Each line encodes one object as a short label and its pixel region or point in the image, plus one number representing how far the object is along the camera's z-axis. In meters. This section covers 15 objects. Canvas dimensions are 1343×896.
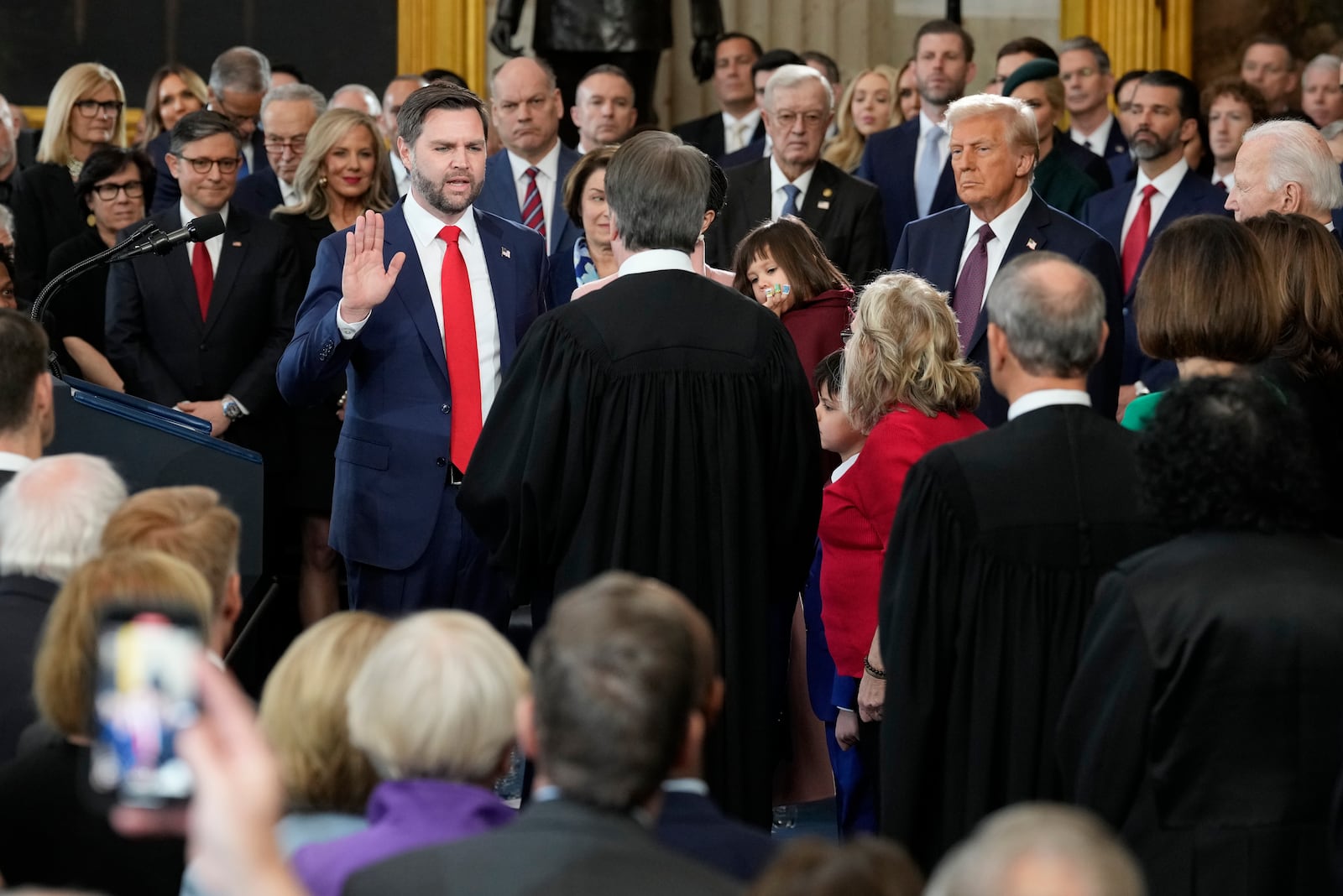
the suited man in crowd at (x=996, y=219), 10.72
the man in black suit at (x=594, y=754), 4.06
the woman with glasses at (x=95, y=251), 12.80
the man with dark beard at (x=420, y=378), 9.27
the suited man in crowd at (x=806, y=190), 13.76
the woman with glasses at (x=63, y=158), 14.25
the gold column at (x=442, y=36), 21.08
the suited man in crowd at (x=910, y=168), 15.31
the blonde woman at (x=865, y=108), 17.89
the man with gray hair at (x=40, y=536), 6.12
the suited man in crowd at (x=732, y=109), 18.33
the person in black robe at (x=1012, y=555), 6.57
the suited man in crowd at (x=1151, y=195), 14.20
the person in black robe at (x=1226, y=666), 5.81
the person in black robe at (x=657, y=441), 7.85
